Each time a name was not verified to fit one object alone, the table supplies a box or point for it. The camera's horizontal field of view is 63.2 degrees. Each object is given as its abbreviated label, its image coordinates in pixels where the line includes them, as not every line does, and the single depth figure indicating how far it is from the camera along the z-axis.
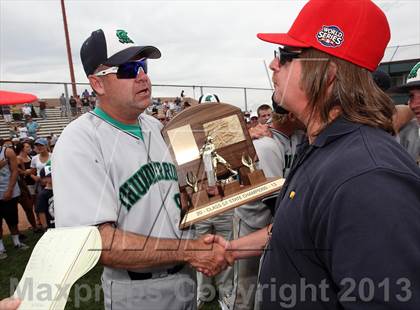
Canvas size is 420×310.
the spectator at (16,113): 13.31
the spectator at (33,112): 14.89
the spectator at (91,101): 12.66
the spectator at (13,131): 12.51
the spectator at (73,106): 12.43
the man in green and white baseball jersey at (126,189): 1.56
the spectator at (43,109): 15.09
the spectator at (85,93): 12.97
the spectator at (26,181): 6.79
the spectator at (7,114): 12.92
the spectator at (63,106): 11.64
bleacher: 12.92
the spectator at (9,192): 5.78
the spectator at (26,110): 14.02
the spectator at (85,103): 12.70
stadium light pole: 20.99
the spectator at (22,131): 12.42
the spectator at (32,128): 12.97
